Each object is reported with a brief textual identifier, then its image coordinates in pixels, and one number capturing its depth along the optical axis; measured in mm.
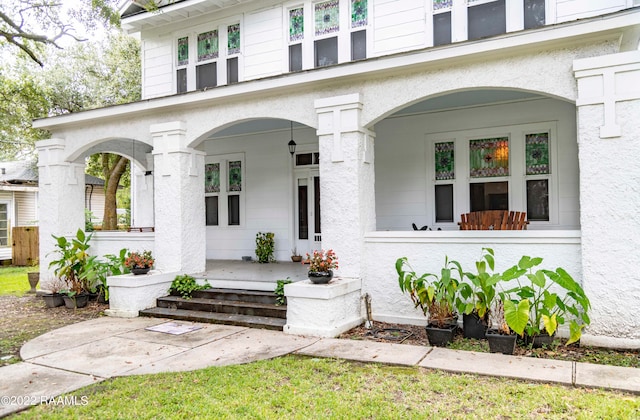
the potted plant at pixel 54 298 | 8750
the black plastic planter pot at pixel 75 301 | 8602
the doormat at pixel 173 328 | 6631
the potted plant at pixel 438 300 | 5688
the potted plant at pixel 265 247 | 10578
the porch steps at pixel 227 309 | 6875
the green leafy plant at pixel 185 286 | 8070
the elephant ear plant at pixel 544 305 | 5109
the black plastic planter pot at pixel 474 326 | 5863
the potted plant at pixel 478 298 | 5559
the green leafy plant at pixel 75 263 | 8758
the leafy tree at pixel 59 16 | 7242
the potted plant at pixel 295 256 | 10445
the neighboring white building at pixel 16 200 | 17641
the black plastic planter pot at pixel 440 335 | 5638
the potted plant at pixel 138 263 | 8047
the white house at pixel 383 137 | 5422
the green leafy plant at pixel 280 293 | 7148
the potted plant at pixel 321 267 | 6434
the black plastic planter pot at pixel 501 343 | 5246
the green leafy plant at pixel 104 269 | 8562
